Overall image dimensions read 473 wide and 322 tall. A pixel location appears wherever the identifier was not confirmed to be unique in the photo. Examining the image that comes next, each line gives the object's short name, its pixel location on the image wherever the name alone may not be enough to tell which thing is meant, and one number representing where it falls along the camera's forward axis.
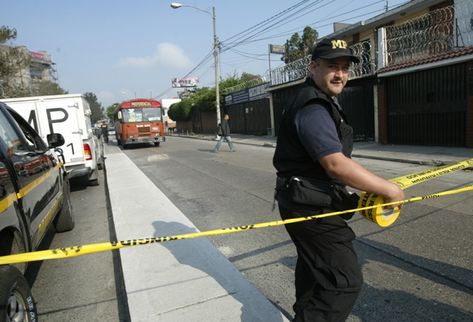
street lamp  30.03
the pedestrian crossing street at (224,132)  18.59
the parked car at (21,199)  2.44
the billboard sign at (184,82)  93.56
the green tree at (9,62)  21.53
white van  9.32
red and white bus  26.11
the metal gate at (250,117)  28.38
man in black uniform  2.09
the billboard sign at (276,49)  42.81
